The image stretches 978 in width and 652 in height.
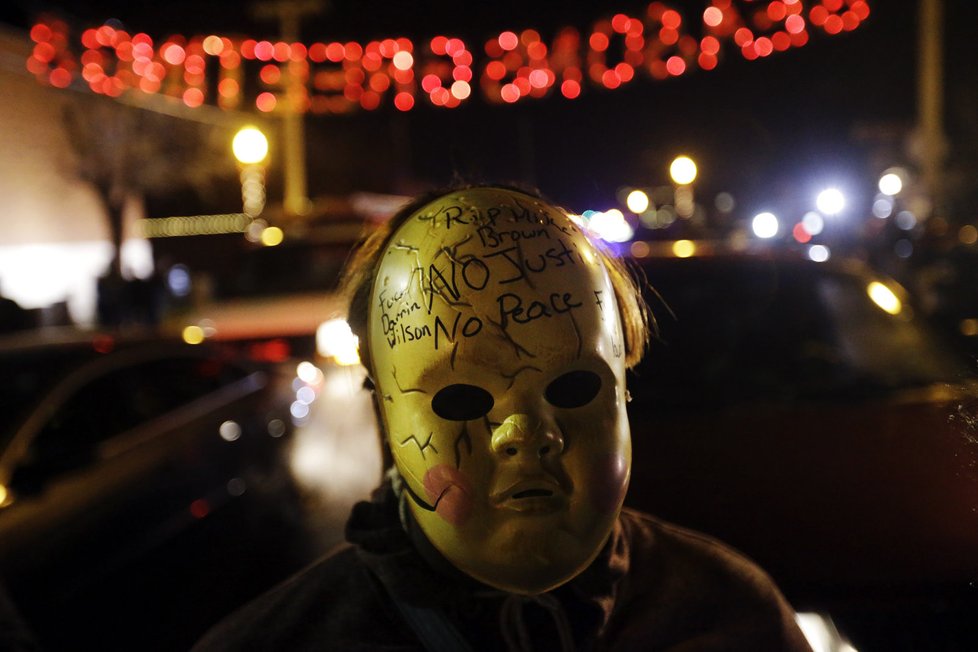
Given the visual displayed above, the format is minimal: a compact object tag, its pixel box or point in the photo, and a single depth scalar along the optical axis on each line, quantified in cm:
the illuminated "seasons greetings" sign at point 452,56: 1391
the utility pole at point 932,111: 1430
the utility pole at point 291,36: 1634
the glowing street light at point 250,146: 1210
